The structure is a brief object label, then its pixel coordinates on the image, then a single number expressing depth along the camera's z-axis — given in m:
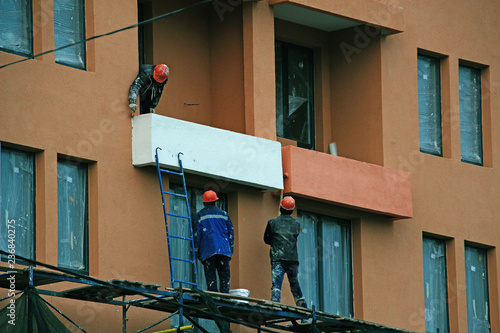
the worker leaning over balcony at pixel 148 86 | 24.19
